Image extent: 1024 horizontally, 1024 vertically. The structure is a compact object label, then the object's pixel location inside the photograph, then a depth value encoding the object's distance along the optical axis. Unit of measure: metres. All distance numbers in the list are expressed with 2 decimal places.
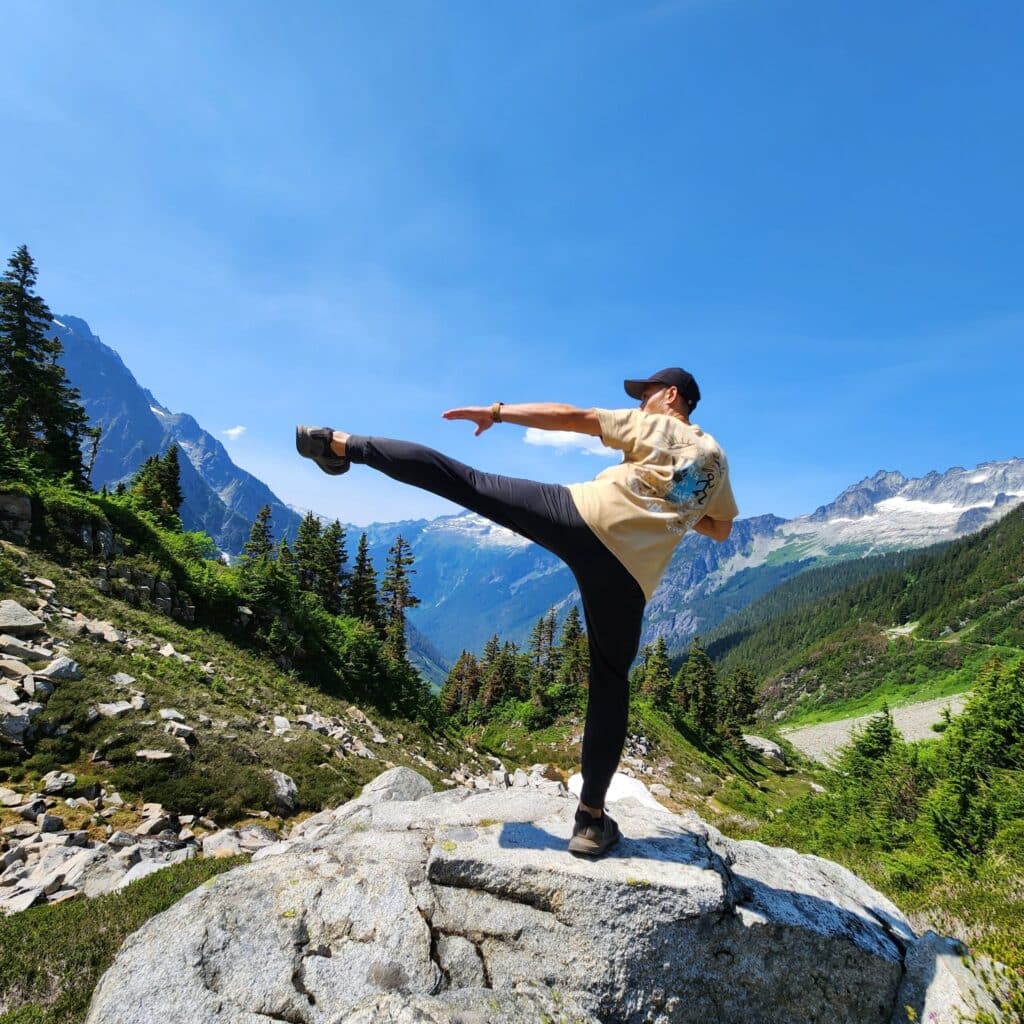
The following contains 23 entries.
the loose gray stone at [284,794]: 9.22
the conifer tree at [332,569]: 46.44
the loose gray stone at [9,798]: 7.00
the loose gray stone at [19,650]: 9.61
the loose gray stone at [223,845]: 6.92
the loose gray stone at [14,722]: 8.03
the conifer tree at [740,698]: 60.94
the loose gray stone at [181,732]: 9.65
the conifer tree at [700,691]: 53.16
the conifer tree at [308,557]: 45.59
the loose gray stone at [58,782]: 7.54
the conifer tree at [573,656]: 50.04
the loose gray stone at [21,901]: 4.81
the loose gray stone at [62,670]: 9.51
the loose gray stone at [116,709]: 9.38
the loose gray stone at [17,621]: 10.29
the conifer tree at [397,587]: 48.12
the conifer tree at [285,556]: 43.01
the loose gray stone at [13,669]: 9.11
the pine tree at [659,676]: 53.53
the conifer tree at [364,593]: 45.97
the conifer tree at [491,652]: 64.39
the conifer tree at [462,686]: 61.88
